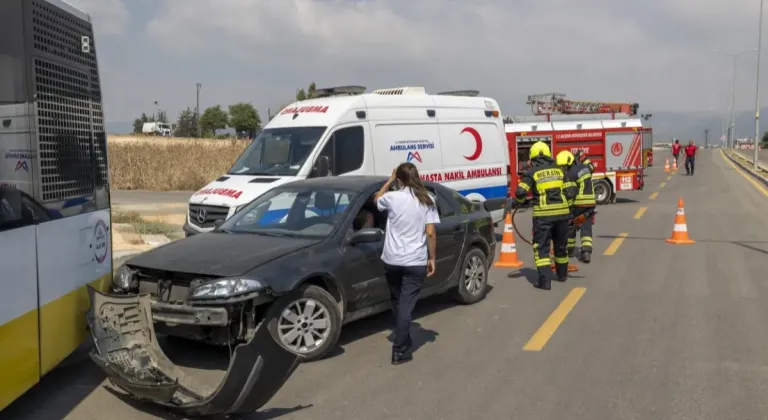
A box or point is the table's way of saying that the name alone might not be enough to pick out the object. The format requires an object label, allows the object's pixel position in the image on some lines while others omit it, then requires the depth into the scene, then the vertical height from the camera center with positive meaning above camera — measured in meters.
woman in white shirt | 5.79 -0.81
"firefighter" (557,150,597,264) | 10.26 -0.62
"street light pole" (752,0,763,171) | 37.73 +1.67
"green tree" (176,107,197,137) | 77.29 +2.42
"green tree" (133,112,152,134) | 87.95 +2.95
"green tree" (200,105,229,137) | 75.94 +2.77
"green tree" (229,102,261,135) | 74.62 +2.99
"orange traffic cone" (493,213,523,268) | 10.69 -1.64
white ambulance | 10.02 -0.02
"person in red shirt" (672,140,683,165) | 43.13 -0.37
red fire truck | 21.98 -0.01
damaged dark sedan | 5.41 -1.03
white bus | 4.22 -0.29
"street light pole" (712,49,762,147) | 74.09 +2.21
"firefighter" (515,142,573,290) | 8.76 -0.75
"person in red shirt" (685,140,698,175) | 35.53 -0.69
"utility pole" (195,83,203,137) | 66.57 +2.81
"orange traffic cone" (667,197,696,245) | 12.62 -1.58
